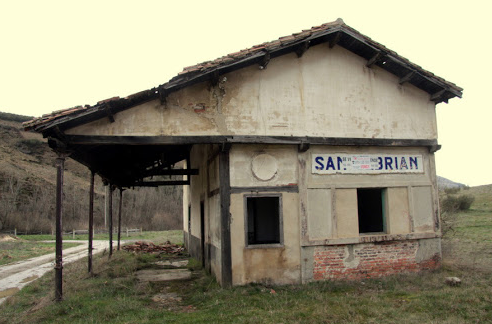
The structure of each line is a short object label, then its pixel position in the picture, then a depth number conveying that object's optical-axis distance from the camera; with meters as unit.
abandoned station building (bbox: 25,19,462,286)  8.30
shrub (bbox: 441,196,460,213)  25.65
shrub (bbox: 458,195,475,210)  27.83
